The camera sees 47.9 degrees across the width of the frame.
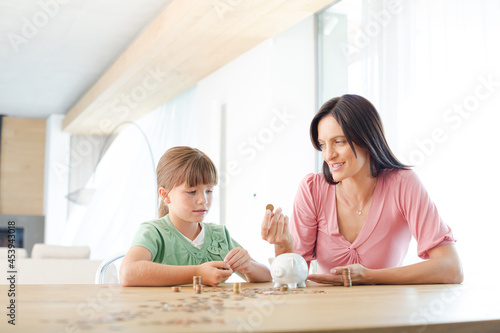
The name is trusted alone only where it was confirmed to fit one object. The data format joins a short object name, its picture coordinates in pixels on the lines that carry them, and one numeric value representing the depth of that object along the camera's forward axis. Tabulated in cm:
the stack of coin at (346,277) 139
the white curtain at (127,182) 657
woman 166
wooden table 69
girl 148
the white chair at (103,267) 171
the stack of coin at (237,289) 113
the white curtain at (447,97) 262
